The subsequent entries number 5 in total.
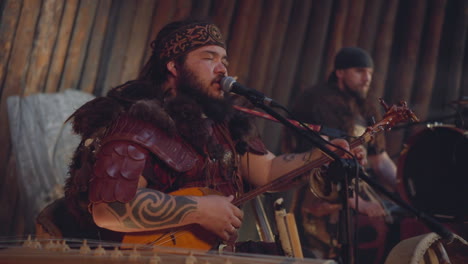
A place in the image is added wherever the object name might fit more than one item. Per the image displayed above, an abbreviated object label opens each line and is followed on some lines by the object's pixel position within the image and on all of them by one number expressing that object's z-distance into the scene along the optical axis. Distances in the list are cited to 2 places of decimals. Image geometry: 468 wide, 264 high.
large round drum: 3.43
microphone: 2.24
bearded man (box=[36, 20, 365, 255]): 2.35
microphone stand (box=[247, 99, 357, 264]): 1.94
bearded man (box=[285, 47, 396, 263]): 4.09
